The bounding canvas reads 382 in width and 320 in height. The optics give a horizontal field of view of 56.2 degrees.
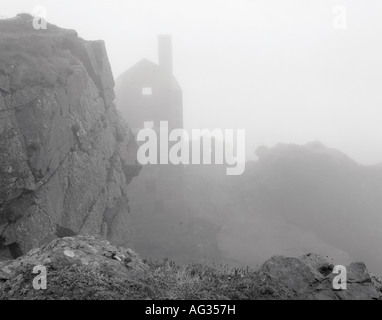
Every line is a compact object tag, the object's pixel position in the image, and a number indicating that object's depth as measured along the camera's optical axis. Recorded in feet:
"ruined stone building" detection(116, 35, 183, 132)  135.33
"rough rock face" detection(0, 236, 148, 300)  21.11
